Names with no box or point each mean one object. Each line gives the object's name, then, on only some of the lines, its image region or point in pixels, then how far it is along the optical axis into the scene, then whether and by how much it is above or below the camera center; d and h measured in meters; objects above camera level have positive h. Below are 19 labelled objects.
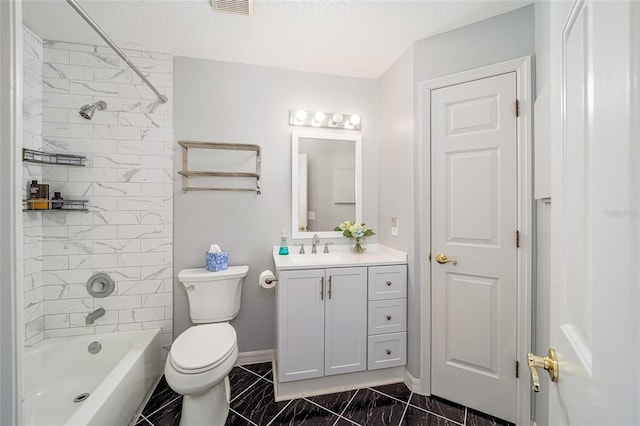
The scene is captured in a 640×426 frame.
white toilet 1.35 -0.79
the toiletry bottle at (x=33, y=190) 1.68 +0.14
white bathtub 1.38 -1.05
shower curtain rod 1.08 +0.86
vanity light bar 2.24 +0.82
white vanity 1.74 -0.78
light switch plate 2.07 -0.12
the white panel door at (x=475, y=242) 1.55 -0.19
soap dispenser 2.13 -0.27
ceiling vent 1.50 +1.23
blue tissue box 1.93 -0.38
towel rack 1.98 +0.33
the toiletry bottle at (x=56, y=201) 1.72 +0.07
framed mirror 2.26 +0.28
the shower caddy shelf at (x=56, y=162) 1.62 +0.33
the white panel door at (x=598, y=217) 0.31 -0.01
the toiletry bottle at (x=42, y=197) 1.66 +0.09
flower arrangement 2.23 -0.18
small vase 2.25 -0.30
